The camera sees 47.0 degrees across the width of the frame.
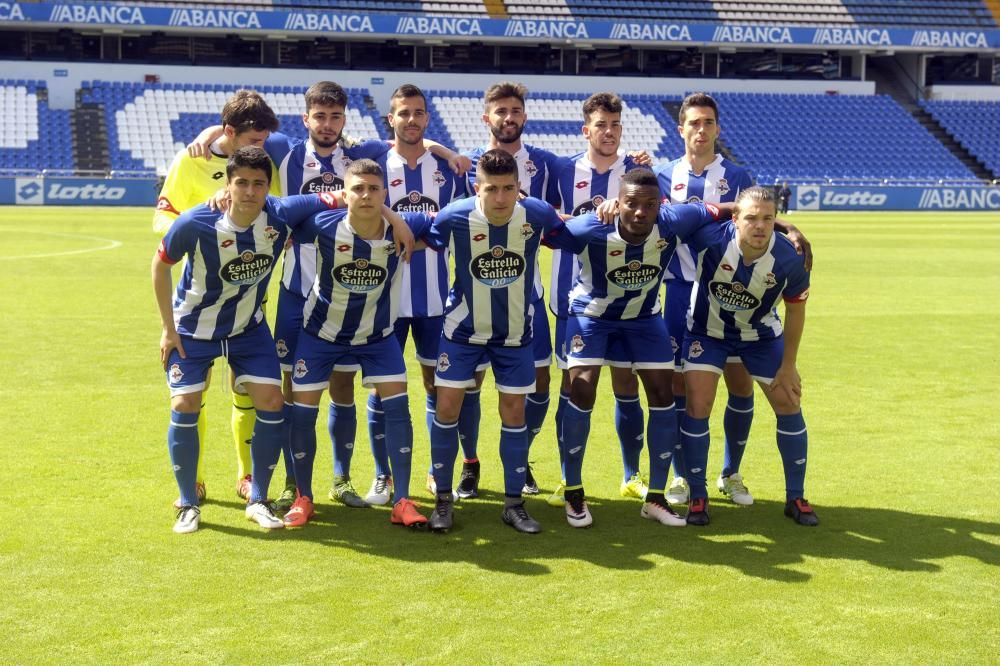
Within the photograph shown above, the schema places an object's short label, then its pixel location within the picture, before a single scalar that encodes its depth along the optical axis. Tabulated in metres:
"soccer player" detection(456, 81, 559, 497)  6.33
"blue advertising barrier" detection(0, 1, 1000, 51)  39.91
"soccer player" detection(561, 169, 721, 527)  5.69
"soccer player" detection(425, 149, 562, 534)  5.55
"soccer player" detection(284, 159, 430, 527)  5.62
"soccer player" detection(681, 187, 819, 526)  5.65
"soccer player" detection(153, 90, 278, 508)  5.92
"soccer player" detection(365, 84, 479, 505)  6.27
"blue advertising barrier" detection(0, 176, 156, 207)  33.97
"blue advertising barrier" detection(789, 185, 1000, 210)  38.84
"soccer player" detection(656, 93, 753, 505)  6.24
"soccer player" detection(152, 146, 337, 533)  5.54
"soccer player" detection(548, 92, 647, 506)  6.18
